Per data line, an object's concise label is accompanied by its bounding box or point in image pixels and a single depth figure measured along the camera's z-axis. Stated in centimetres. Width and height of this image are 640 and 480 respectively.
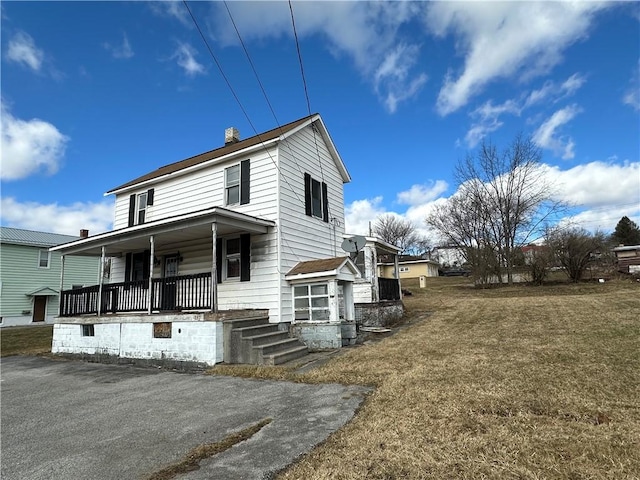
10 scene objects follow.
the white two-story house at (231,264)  923
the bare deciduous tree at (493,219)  2745
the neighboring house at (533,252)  2488
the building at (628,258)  2675
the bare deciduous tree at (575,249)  2366
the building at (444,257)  6406
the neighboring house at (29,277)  2391
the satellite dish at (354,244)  1210
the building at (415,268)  4794
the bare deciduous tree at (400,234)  6234
